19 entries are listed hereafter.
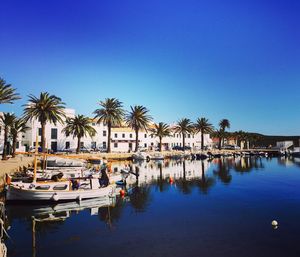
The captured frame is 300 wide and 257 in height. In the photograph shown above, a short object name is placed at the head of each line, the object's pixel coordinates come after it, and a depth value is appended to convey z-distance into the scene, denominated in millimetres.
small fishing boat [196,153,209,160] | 103588
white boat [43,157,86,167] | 58531
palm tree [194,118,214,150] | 118750
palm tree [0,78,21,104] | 41469
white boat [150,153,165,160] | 92212
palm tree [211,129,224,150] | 136500
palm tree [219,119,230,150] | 137725
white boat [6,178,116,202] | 27253
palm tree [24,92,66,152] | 63406
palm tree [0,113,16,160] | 59844
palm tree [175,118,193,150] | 112344
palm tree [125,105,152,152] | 91188
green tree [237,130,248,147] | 152500
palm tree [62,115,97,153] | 77125
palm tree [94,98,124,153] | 82131
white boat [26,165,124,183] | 35600
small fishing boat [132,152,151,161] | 86875
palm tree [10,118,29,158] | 62969
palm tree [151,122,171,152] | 105188
